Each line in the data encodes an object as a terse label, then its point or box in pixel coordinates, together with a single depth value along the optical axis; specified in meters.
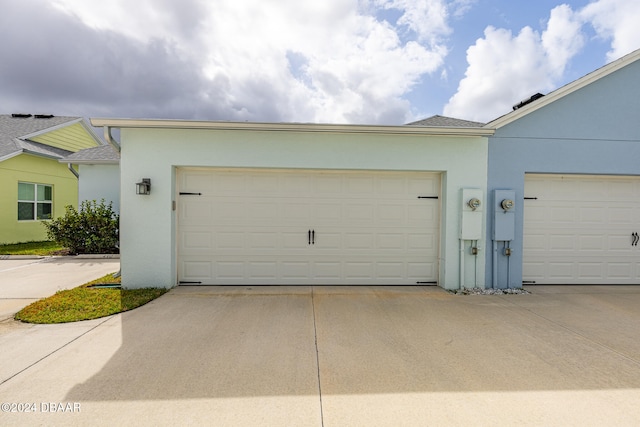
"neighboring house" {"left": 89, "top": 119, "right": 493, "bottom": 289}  5.55
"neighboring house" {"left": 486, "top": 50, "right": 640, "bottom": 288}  5.80
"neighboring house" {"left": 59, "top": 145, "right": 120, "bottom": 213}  10.49
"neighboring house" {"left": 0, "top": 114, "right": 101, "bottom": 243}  10.66
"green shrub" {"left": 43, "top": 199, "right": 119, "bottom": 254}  8.90
